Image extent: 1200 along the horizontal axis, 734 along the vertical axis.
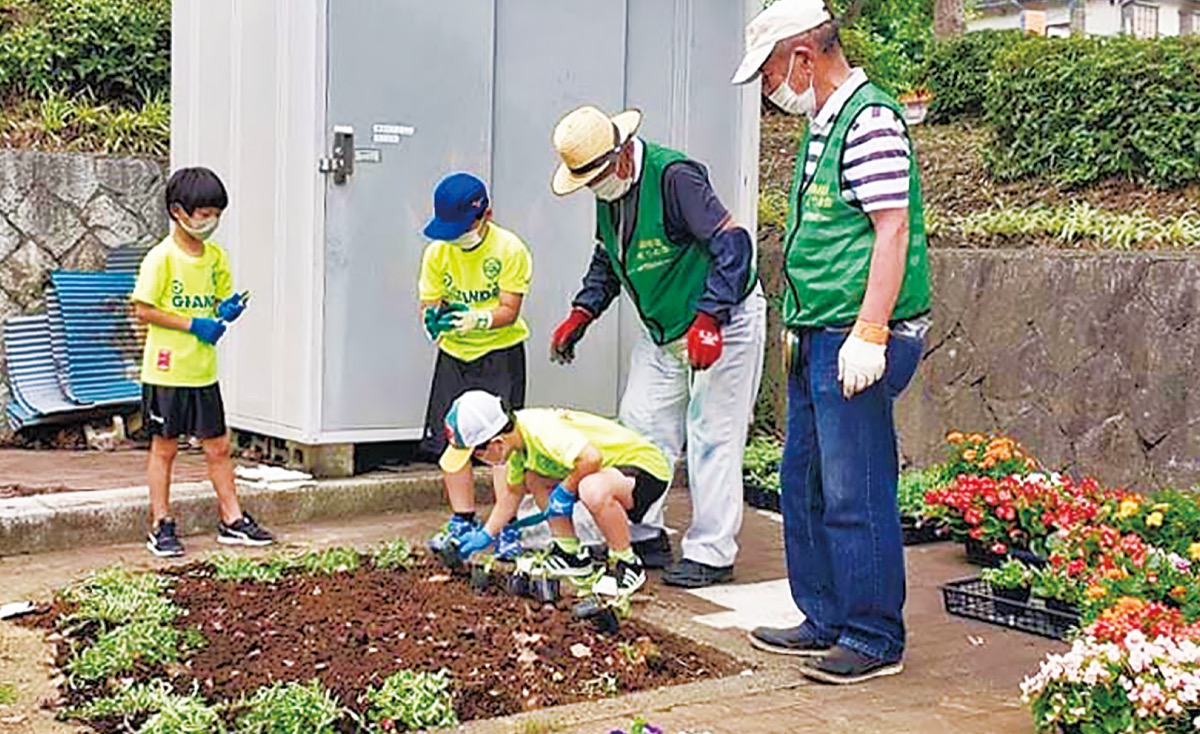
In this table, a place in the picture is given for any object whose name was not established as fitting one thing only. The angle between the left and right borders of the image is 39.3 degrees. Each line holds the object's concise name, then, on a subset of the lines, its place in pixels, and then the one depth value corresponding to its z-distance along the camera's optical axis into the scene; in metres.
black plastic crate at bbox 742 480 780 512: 8.27
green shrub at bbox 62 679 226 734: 4.48
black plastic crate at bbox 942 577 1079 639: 5.97
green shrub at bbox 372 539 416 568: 6.61
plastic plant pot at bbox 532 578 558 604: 6.00
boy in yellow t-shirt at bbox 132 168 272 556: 6.71
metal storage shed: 7.63
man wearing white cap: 5.07
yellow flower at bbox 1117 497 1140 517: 6.51
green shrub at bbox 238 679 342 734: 4.55
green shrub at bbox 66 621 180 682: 5.08
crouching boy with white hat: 6.00
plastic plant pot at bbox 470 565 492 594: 6.20
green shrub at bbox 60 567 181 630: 5.59
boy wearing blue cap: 6.83
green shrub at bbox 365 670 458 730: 4.68
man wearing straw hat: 6.25
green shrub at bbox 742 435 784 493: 8.40
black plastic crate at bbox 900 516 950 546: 7.67
